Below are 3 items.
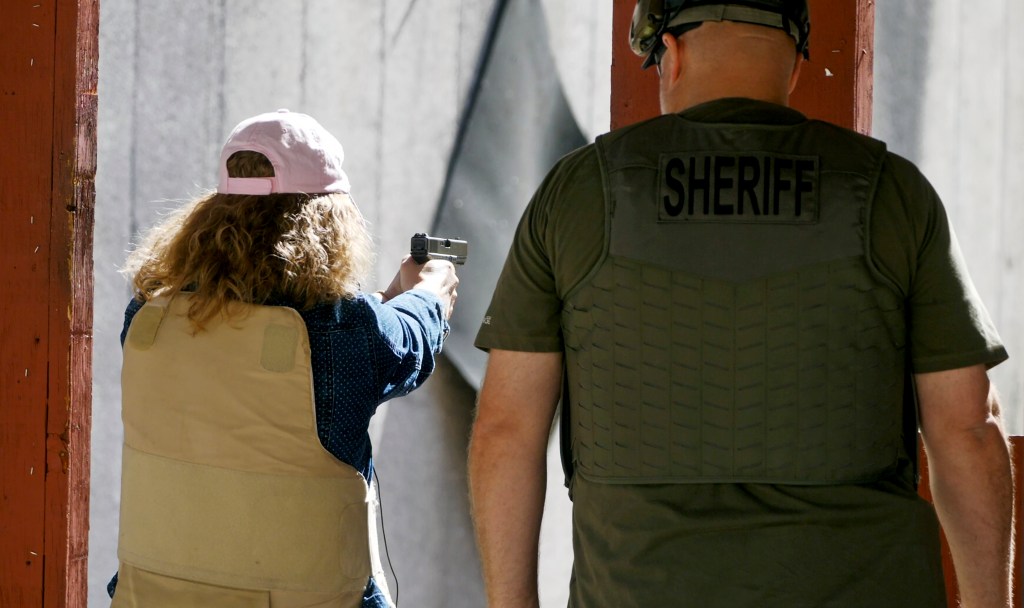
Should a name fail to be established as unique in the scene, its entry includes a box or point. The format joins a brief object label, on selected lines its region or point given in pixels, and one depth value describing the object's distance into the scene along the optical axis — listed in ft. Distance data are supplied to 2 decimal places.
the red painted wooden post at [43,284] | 25.39
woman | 23.79
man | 22.63
